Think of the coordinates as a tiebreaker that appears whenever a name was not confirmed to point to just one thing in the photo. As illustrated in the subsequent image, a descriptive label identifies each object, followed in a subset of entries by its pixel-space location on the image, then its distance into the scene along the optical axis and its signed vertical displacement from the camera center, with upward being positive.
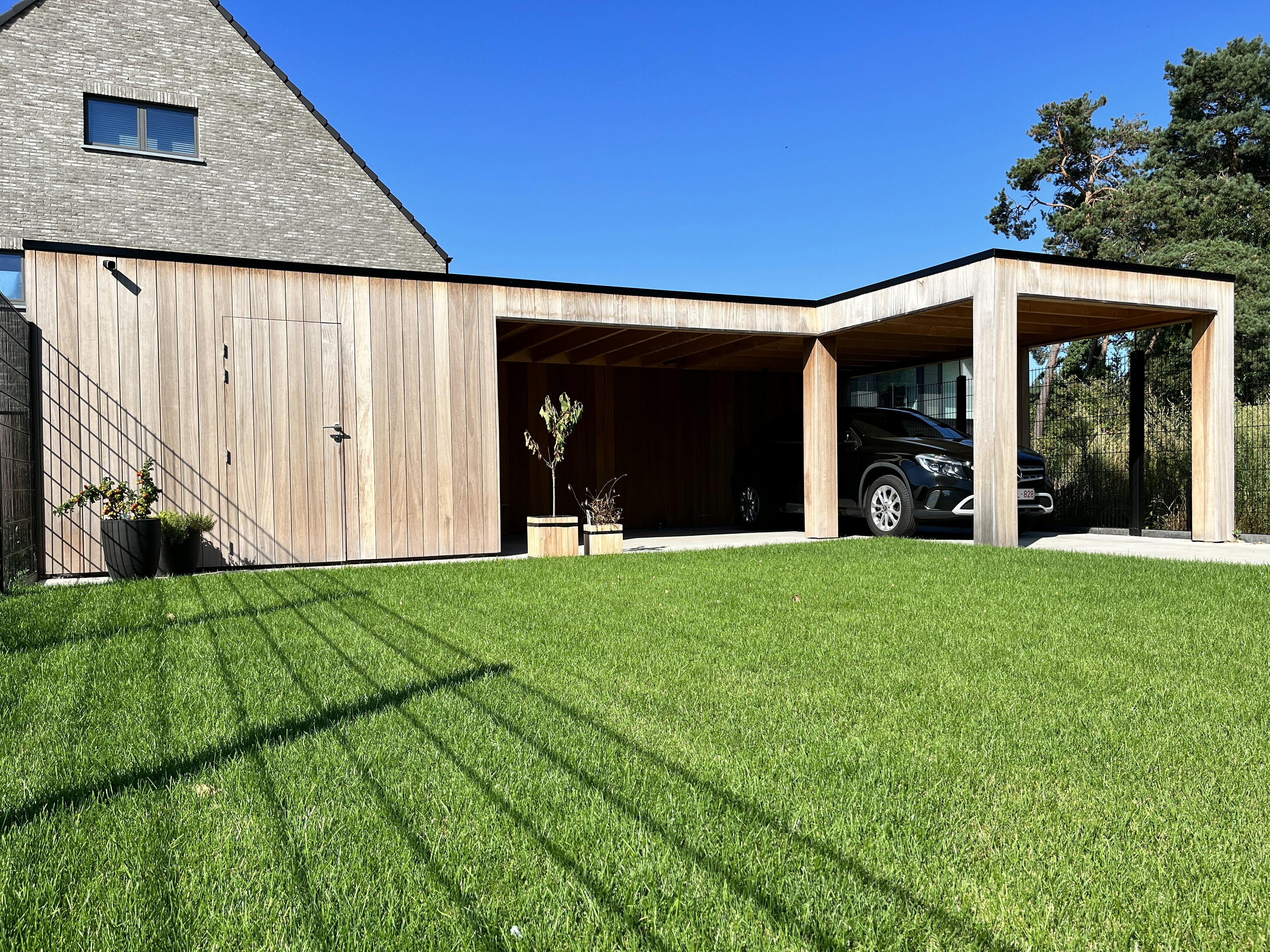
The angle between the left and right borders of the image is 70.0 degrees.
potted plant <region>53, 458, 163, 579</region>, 7.25 -0.45
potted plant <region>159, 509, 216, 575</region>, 7.52 -0.59
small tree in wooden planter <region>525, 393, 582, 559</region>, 8.93 -0.69
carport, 8.89 +1.48
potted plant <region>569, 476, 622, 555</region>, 9.20 -0.69
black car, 9.76 -0.14
